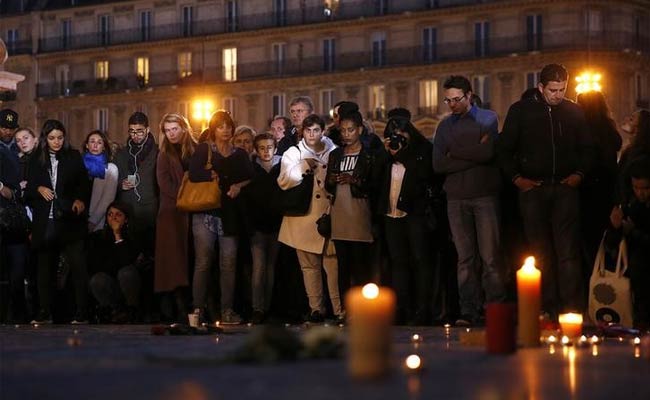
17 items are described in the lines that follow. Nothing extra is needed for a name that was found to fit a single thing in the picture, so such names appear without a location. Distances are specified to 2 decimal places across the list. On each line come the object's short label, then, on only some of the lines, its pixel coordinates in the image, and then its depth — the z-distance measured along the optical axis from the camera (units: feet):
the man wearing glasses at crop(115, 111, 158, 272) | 57.47
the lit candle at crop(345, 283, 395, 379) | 20.98
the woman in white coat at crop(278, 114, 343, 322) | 53.16
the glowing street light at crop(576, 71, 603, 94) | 185.51
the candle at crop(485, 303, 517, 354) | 27.40
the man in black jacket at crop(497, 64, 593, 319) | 47.78
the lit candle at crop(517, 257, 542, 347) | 30.25
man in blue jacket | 49.32
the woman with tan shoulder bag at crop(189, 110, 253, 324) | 54.44
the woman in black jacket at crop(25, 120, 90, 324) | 56.70
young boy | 54.34
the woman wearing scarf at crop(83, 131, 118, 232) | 57.77
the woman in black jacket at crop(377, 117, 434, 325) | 51.34
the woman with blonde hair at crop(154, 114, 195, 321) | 55.57
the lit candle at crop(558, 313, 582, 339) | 36.01
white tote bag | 46.26
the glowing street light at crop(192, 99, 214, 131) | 235.81
